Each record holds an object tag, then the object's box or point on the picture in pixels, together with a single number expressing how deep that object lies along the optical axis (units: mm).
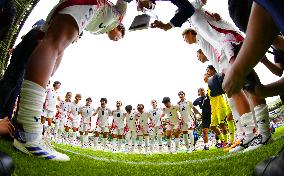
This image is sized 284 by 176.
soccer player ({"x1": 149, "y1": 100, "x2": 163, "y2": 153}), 7027
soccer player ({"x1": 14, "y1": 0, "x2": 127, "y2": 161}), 1174
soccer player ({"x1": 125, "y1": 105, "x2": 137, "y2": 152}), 7293
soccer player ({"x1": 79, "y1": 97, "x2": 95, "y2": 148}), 7710
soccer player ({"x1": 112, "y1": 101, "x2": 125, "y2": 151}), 7464
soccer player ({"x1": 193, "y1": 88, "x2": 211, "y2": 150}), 4893
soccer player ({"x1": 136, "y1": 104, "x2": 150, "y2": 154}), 6858
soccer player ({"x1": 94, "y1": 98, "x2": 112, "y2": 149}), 7630
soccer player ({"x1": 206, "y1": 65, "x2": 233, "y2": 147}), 4413
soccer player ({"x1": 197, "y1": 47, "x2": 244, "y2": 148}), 2418
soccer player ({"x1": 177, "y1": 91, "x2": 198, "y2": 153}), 5574
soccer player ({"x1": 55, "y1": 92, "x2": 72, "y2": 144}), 7667
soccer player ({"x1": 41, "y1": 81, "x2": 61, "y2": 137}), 6551
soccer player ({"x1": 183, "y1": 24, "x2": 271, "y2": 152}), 1861
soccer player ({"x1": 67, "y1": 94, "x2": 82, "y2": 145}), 7774
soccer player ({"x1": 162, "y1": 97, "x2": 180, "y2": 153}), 5923
